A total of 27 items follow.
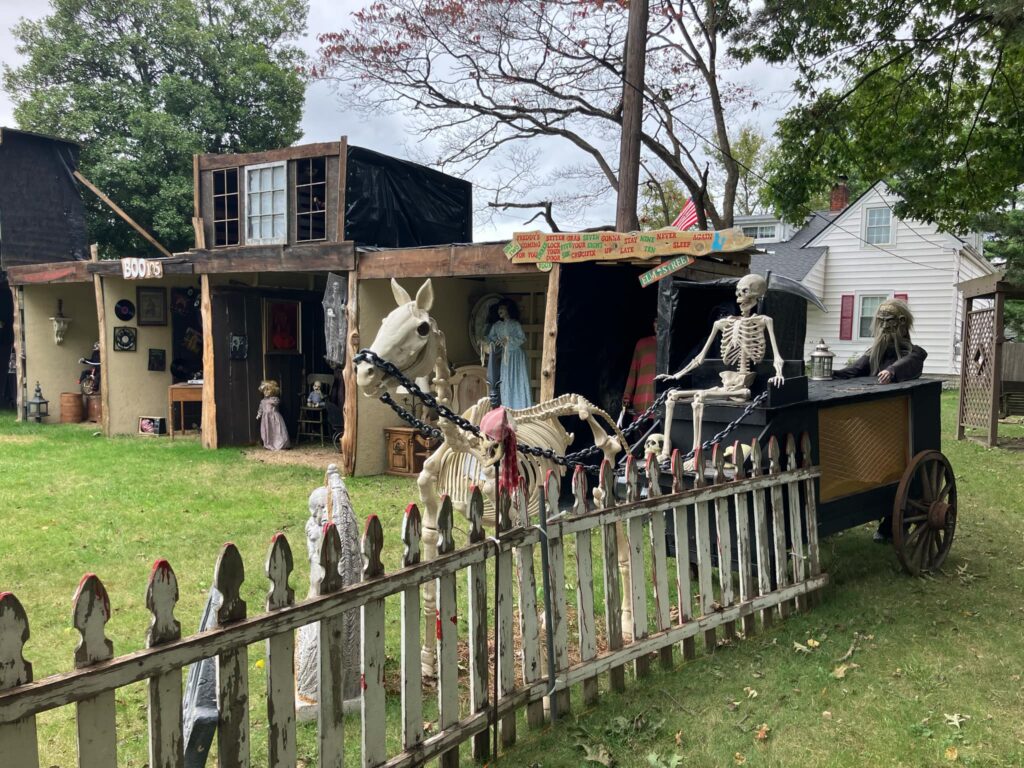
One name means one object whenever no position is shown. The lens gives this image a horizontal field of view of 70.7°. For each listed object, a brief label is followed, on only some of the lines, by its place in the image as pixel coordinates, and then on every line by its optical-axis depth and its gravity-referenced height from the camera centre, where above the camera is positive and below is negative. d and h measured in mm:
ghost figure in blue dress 10430 -107
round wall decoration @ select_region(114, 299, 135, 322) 12812 +772
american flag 12211 +2269
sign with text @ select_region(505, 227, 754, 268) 6781 +1077
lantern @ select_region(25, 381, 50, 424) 14172 -1052
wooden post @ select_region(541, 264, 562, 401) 8125 +142
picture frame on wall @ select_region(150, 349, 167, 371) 13336 -124
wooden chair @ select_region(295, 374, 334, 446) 12516 -1141
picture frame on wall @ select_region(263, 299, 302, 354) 12430 +447
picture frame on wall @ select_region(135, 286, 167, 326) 13109 +881
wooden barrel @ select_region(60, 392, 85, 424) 14461 -1087
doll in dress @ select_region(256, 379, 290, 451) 11719 -1126
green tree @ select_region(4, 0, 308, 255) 20531 +7869
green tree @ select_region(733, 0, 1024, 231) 9195 +3323
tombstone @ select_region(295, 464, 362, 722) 3420 -1286
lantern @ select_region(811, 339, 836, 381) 6566 -118
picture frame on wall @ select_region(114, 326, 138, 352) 12797 +258
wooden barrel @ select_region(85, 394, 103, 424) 14648 -1107
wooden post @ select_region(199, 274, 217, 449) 11398 -331
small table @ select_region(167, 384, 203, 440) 12539 -736
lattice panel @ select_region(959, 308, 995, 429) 11836 -371
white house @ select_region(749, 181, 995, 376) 20781 +2326
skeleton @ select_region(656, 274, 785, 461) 4980 +10
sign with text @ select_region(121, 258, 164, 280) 11672 +1375
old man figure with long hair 5816 +7
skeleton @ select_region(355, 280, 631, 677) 3955 -417
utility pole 11047 +3791
